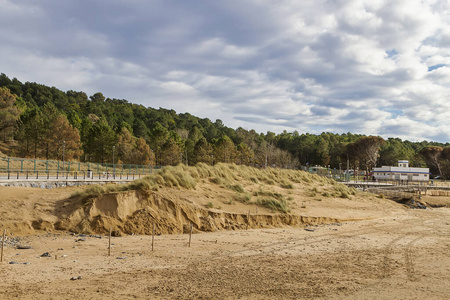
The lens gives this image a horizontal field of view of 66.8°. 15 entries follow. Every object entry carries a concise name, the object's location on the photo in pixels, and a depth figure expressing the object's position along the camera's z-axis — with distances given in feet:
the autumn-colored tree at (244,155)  281.62
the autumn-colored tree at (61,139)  198.39
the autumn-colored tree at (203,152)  253.22
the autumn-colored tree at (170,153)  242.78
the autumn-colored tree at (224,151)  262.88
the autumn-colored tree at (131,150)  231.09
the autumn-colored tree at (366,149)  288.10
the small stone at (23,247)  44.65
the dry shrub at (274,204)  75.51
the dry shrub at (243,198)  77.55
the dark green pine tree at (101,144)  227.40
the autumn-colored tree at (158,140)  251.39
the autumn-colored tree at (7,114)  220.43
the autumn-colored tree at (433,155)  304.91
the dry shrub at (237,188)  84.94
